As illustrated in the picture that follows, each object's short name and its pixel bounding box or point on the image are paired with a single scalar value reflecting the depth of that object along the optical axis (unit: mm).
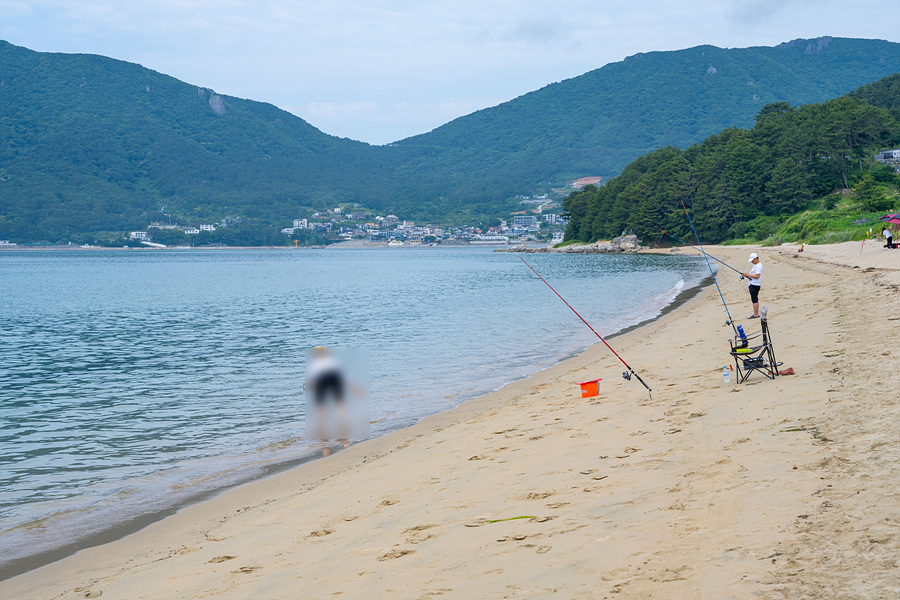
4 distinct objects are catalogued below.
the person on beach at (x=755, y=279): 17281
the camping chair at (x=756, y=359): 10258
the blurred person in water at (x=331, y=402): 12500
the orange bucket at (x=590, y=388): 11836
